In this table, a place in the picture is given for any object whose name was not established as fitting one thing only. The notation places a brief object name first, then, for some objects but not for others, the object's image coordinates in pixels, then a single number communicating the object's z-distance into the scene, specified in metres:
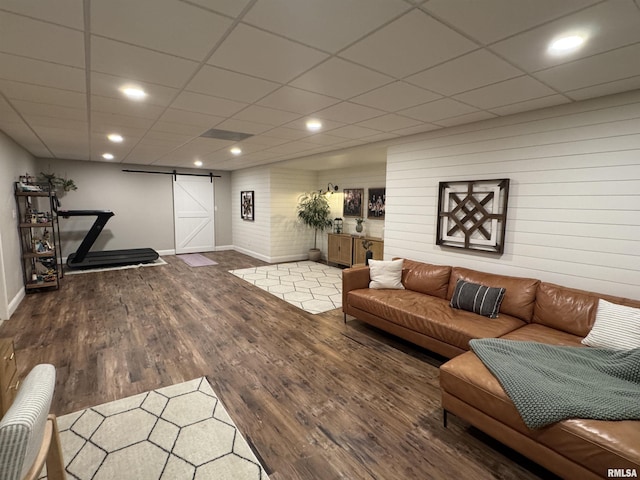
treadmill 6.58
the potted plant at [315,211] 7.73
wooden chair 0.95
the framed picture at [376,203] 6.50
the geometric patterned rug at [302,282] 4.84
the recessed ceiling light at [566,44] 1.73
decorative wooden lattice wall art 3.37
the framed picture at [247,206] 8.47
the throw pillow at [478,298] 3.02
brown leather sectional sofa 1.54
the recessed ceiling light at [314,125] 3.57
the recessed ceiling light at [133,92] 2.55
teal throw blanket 1.64
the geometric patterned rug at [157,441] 1.79
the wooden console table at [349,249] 6.17
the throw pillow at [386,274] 3.92
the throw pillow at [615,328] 2.22
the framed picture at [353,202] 7.03
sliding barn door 8.70
